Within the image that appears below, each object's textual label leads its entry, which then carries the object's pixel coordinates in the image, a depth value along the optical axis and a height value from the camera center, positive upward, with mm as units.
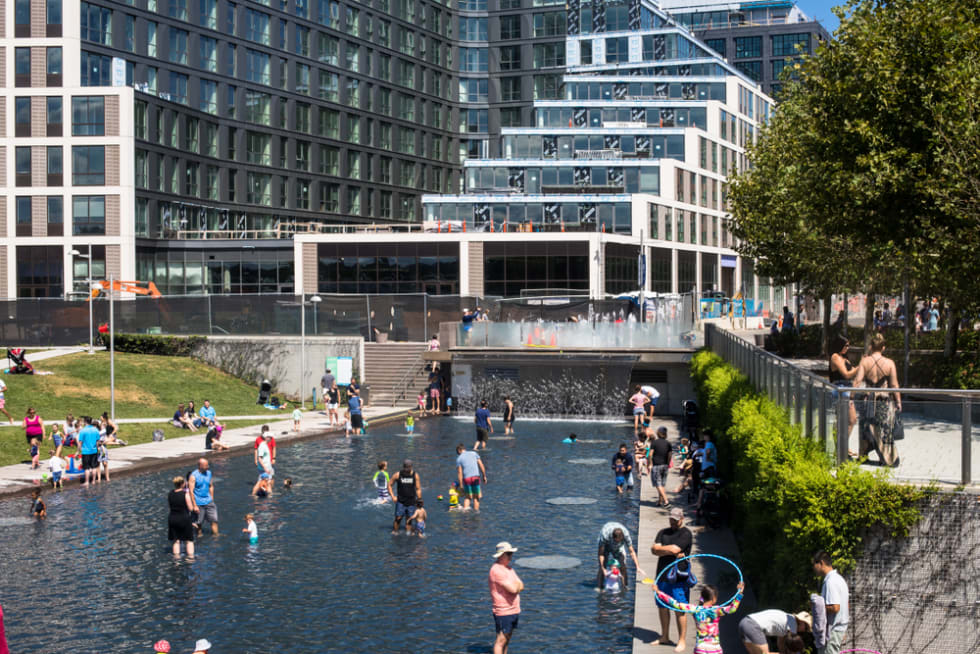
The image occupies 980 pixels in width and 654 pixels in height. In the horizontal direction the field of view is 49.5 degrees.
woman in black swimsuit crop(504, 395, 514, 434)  44250 -4192
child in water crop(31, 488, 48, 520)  26000 -4648
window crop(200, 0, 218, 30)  90000 +25839
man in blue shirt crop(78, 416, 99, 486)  30609 -3785
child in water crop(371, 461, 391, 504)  27594 -4209
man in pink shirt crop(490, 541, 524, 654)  15281 -4118
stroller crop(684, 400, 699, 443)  37475 -3639
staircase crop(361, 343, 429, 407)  55188 -2967
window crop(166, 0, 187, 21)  86938 +25366
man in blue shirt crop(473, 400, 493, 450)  38659 -3906
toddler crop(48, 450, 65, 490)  29734 -4203
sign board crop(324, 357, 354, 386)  54031 -2630
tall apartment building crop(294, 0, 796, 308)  77062 +10321
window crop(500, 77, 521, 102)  121688 +26010
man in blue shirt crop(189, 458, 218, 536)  23969 -3992
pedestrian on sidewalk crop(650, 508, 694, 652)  15414 -3633
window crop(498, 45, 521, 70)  121438 +29592
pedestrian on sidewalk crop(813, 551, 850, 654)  12398 -3444
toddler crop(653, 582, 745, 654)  13438 -3950
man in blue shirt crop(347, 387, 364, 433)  43156 -3895
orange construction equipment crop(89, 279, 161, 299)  46575 +1476
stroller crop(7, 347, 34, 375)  47781 -2104
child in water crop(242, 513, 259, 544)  23297 -4669
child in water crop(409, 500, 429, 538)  23859 -4551
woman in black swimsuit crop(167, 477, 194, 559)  21547 -4077
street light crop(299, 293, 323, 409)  50731 -2136
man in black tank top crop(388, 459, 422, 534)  23797 -3911
